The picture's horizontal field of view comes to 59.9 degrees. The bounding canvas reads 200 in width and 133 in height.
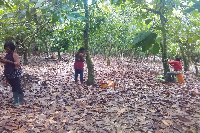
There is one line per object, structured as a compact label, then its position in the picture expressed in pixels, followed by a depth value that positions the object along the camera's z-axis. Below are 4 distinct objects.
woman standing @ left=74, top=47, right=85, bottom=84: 7.08
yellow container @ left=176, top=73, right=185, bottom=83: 8.04
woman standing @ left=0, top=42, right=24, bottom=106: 4.32
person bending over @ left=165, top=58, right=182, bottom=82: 8.00
